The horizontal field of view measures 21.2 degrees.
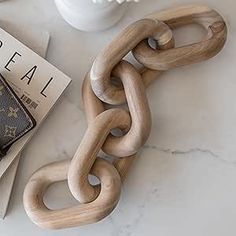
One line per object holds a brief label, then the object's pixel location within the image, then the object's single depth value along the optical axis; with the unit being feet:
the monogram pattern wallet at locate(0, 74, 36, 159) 2.02
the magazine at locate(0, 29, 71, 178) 2.07
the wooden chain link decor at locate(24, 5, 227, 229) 1.96
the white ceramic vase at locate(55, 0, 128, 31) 2.02
